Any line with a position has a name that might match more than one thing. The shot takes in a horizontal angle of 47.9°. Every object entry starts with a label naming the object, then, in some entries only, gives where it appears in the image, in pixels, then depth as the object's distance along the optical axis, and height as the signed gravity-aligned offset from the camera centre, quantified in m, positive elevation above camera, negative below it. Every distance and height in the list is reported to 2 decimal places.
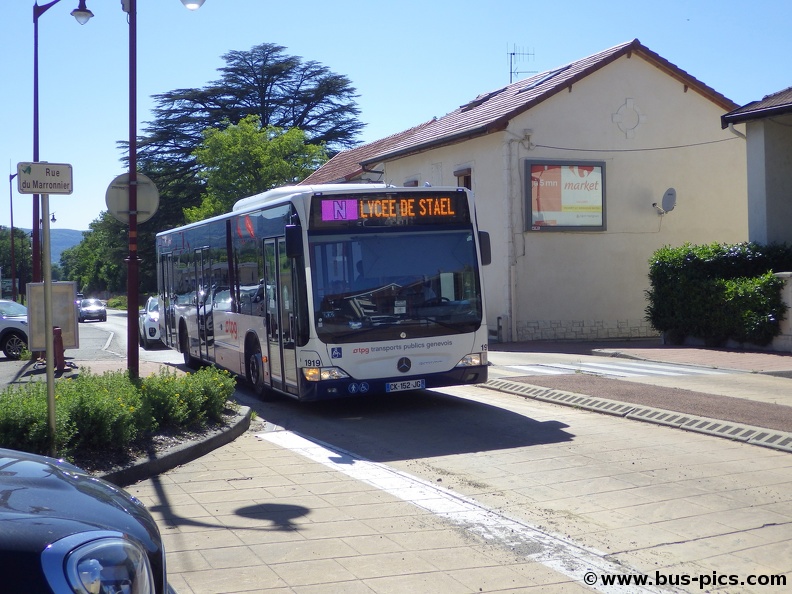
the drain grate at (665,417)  9.02 -1.37
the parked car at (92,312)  58.62 -0.19
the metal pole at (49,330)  7.07 -0.16
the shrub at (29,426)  7.28 -0.97
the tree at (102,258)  64.56 +5.06
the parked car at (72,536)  2.71 -0.76
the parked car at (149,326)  27.58 -0.56
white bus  10.84 +0.18
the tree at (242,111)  55.34 +12.67
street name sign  7.35 +1.11
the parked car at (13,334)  22.70 -0.61
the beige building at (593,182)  24.80 +3.45
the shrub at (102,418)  7.83 -0.98
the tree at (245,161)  43.22 +7.14
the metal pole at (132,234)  12.06 +1.01
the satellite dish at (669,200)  25.58 +2.86
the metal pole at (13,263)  44.08 +2.71
